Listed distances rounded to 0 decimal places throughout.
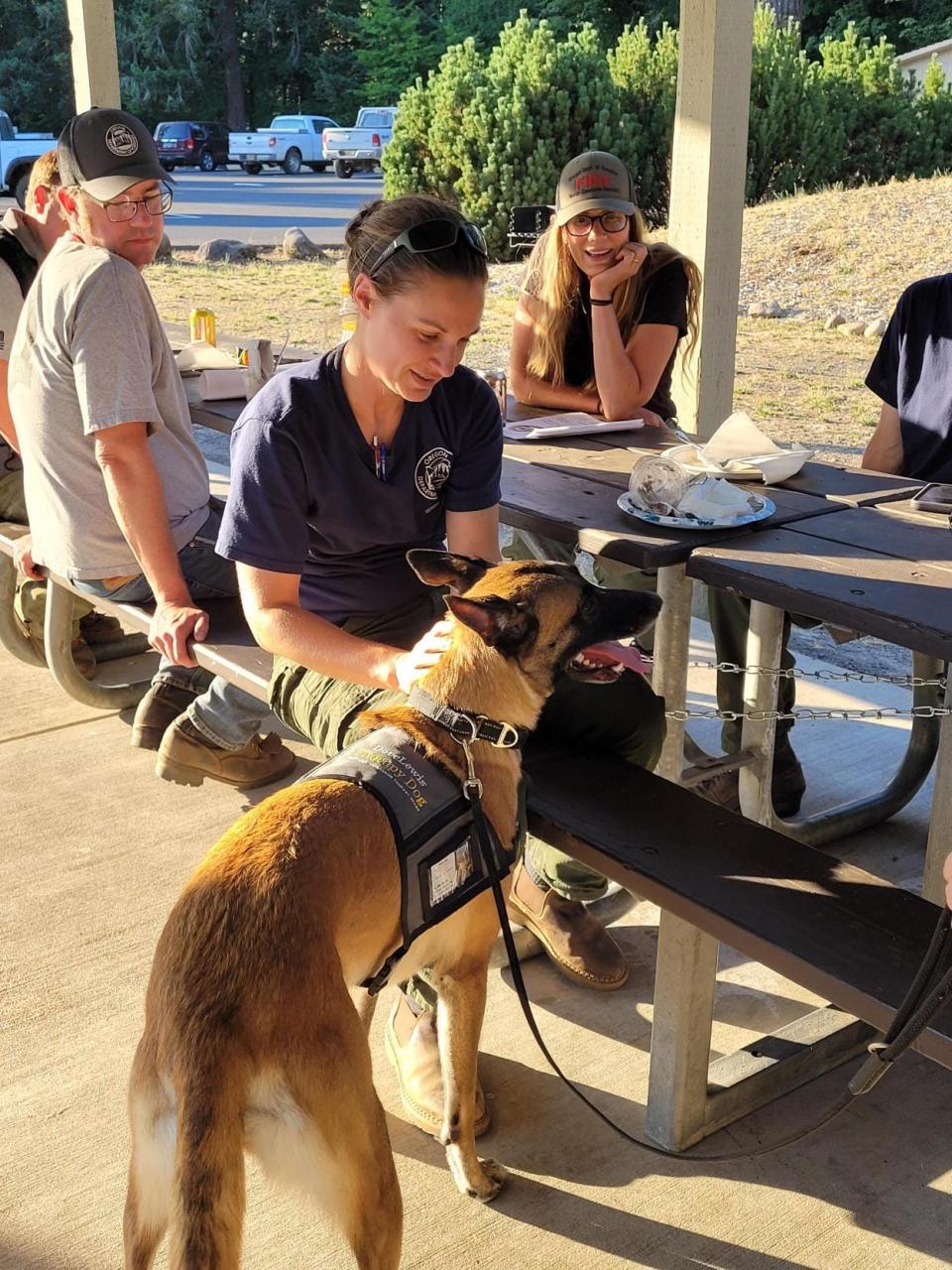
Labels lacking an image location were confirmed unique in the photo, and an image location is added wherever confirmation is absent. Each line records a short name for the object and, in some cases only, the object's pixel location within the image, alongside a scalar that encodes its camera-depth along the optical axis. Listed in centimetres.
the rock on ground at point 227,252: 1856
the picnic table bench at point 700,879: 218
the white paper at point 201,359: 456
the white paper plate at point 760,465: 323
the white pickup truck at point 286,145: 3788
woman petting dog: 254
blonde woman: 408
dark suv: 3862
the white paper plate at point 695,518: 285
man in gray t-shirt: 336
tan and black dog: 176
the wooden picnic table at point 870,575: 238
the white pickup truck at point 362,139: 3478
